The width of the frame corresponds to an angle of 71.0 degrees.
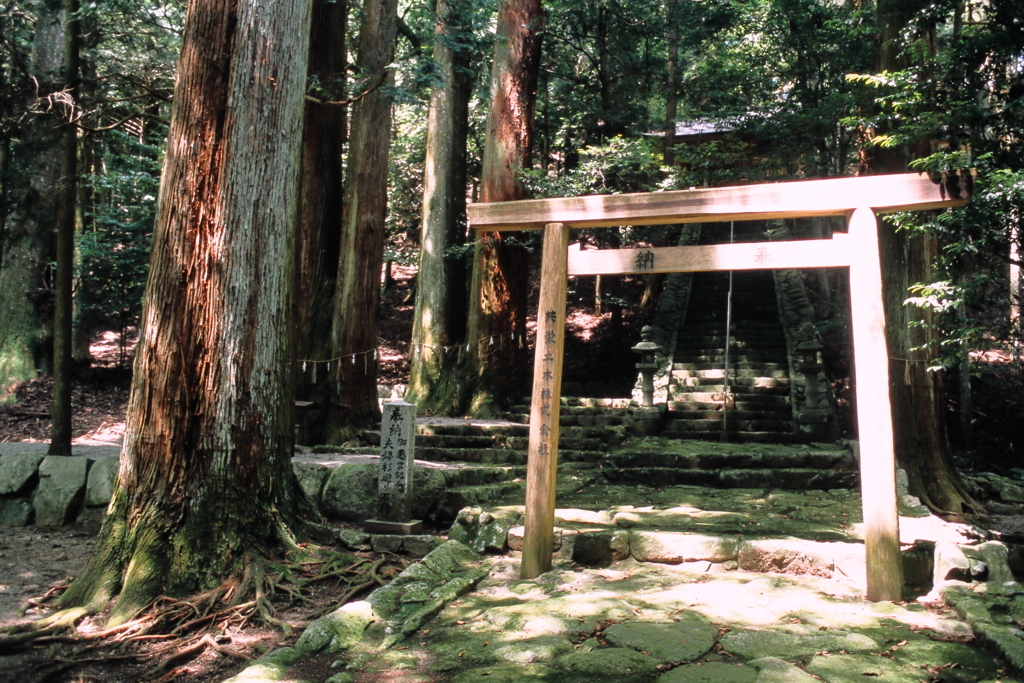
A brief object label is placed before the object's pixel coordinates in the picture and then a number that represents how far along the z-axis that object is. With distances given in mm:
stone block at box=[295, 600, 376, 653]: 3908
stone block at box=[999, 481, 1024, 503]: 9117
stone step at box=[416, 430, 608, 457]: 9742
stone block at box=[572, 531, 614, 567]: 5359
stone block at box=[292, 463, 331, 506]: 7070
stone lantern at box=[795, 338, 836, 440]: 10367
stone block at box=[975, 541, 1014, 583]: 4551
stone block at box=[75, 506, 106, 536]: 7118
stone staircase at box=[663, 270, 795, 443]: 11039
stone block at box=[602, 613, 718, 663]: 3629
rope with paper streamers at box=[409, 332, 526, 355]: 11555
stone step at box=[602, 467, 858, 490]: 7957
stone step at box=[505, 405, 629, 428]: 10859
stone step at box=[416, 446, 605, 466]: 9250
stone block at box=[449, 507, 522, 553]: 5699
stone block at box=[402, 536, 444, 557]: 5848
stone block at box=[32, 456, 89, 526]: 7152
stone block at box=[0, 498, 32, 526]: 7199
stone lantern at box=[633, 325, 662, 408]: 11320
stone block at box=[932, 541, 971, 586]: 4531
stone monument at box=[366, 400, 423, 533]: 6203
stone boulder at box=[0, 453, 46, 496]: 7285
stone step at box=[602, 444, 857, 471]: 8312
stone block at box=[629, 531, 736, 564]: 5195
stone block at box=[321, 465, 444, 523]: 6883
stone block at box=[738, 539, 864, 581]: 4949
